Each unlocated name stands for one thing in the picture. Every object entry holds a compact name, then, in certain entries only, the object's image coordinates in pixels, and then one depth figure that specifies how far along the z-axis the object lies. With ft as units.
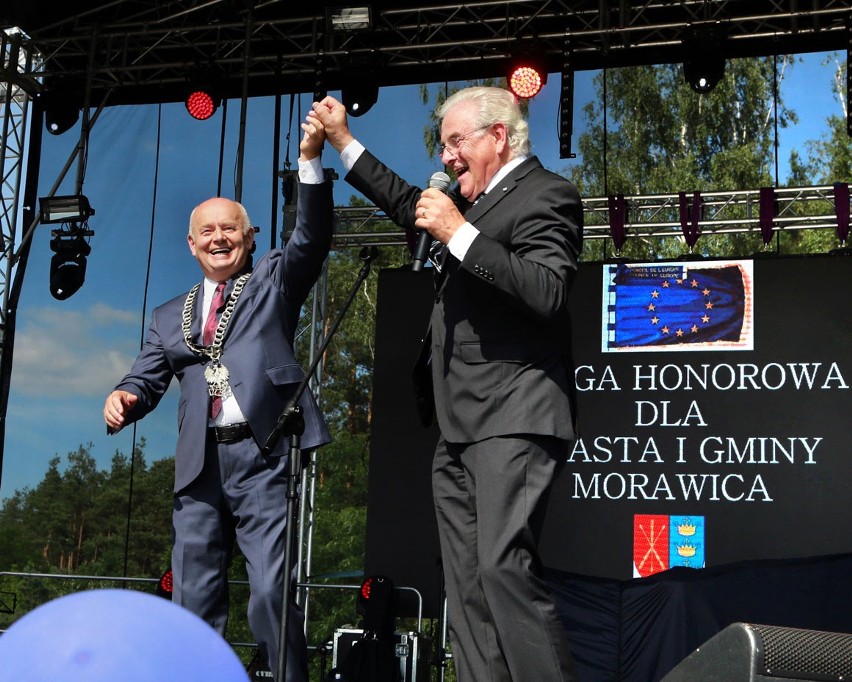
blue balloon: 3.87
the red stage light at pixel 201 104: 23.84
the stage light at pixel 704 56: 21.63
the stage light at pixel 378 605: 18.51
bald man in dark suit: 9.27
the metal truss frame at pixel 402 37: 22.26
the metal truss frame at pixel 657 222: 22.41
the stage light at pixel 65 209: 22.62
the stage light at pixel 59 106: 25.88
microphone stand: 8.68
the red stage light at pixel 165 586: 19.47
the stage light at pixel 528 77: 22.25
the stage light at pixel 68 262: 23.47
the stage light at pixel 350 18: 22.20
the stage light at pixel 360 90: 23.44
